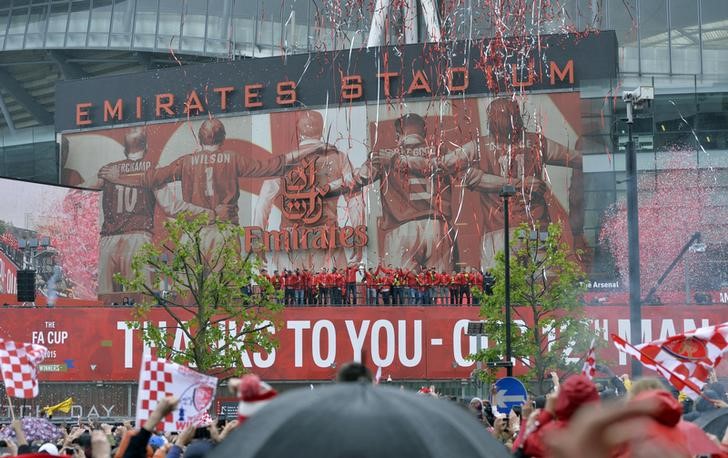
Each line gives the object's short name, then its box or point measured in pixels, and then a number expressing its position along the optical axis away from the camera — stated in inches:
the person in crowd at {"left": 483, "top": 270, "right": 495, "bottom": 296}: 1720.0
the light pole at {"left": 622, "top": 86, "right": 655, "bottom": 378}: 960.3
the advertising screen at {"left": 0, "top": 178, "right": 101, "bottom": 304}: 2213.3
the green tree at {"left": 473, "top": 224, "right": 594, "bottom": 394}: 1565.0
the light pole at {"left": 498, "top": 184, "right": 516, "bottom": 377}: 1302.2
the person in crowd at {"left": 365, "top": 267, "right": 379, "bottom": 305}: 1833.5
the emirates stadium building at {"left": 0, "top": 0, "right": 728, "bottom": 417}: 1817.2
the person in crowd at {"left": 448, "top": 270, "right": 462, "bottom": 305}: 1813.5
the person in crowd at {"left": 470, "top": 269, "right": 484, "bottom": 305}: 1798.6
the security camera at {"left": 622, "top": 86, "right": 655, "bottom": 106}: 956.0
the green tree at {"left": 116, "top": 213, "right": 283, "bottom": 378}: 1569.9
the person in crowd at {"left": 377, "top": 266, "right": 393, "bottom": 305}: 1824.6
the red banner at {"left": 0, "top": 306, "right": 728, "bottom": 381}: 1782.7
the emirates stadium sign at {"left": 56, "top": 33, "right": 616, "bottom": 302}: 2214.6
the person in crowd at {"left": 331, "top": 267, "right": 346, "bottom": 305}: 1851.6
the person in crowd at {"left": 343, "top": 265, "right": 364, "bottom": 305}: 1861.5
